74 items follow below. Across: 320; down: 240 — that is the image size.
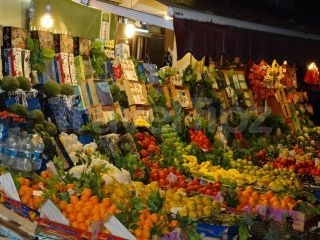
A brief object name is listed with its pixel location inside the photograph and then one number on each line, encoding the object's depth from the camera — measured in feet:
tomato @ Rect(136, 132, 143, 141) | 25.12
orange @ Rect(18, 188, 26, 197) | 15.58
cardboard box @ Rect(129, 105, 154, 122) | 27.58
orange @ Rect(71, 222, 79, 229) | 14.60
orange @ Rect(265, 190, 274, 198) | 20.55
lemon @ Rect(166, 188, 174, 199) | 17.82
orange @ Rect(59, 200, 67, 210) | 15.24
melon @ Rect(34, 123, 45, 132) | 20.43
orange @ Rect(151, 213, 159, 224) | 15.07
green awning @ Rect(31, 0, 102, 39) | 27.58
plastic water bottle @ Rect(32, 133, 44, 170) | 18.39
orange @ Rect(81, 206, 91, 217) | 14.98
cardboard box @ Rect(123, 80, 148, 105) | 27.58
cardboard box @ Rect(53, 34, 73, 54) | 25.20
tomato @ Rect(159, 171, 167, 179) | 22.22
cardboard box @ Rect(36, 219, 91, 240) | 14.14
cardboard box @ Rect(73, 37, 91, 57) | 26.31
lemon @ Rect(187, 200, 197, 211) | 16.90
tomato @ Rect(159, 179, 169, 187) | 21.49
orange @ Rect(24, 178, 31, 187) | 16.41
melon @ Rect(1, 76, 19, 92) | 21.20
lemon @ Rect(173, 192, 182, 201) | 17.65
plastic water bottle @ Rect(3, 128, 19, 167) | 18.04
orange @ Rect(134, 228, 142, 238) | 14.57
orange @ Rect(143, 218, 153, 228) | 14.75
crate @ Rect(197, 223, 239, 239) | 15.52
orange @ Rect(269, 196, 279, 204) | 19.78
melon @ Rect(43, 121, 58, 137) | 21.38
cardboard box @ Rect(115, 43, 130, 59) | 29.96
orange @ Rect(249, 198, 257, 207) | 19.25
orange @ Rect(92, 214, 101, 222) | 14.77
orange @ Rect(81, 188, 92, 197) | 16.00
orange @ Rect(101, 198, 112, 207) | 15.55
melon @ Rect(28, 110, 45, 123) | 20.71
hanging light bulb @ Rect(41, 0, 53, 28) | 26.61
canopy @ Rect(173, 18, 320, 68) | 24.36
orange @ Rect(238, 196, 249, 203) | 19.61
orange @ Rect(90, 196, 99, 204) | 15.60
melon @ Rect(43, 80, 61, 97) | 22.90
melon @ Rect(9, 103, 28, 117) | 20.52
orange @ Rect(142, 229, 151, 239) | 14.59
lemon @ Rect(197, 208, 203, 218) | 16.81
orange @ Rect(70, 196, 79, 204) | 15.51
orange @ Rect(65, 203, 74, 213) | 15.08
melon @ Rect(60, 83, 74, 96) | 23.88
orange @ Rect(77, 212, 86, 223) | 14.79
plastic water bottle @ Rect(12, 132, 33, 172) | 17.93
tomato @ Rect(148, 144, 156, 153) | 24.75
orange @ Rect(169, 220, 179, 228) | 15.19
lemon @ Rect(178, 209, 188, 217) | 16.10
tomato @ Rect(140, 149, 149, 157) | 24.34
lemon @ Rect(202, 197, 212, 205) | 17.80
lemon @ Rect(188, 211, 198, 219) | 16.52
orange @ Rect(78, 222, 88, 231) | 14.59
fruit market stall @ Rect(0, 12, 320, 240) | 15.21
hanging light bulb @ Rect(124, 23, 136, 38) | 39.79
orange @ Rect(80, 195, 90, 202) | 15.71
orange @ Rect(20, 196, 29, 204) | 15.32
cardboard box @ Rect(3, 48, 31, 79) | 22.50
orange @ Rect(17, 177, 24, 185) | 16.20
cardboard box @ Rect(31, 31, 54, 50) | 24.25
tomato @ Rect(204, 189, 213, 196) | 20.49
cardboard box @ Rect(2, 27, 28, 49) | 22.88
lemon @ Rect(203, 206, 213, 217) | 17.07
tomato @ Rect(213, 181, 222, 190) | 21.36
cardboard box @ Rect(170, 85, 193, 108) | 31.27
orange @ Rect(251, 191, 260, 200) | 19.98
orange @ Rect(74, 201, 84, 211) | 15.16
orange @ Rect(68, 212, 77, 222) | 14.85
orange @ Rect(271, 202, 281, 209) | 19.22
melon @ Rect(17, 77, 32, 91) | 21.81
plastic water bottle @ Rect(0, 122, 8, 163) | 18.19
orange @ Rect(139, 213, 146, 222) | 15.06
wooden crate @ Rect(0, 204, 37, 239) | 14.26
